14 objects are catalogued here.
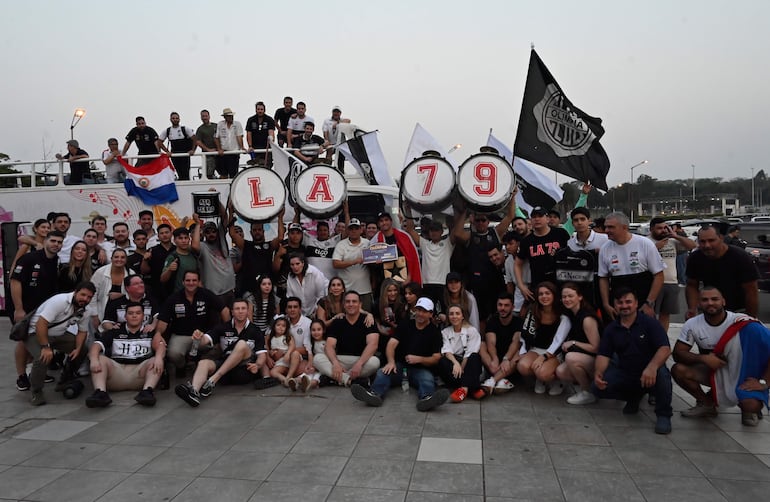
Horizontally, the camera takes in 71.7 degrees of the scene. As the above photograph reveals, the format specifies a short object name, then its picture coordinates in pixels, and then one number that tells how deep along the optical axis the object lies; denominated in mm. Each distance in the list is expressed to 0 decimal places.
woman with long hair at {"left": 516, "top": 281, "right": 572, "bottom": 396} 5273
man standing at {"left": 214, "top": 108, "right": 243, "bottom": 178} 10320
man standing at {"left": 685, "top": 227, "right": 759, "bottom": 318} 4945
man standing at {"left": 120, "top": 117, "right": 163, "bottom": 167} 10672
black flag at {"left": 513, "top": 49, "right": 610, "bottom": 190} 6992
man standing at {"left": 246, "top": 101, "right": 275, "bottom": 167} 10070
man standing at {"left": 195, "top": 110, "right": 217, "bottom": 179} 10605
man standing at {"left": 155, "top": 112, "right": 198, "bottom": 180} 10664
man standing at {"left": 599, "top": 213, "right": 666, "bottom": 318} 5258
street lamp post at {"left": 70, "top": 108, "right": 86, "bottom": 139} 12723
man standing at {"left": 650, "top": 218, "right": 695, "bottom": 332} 5754
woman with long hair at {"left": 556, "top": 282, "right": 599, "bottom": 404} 5023
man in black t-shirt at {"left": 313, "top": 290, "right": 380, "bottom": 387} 5617
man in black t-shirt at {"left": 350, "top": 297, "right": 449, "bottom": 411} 5305
